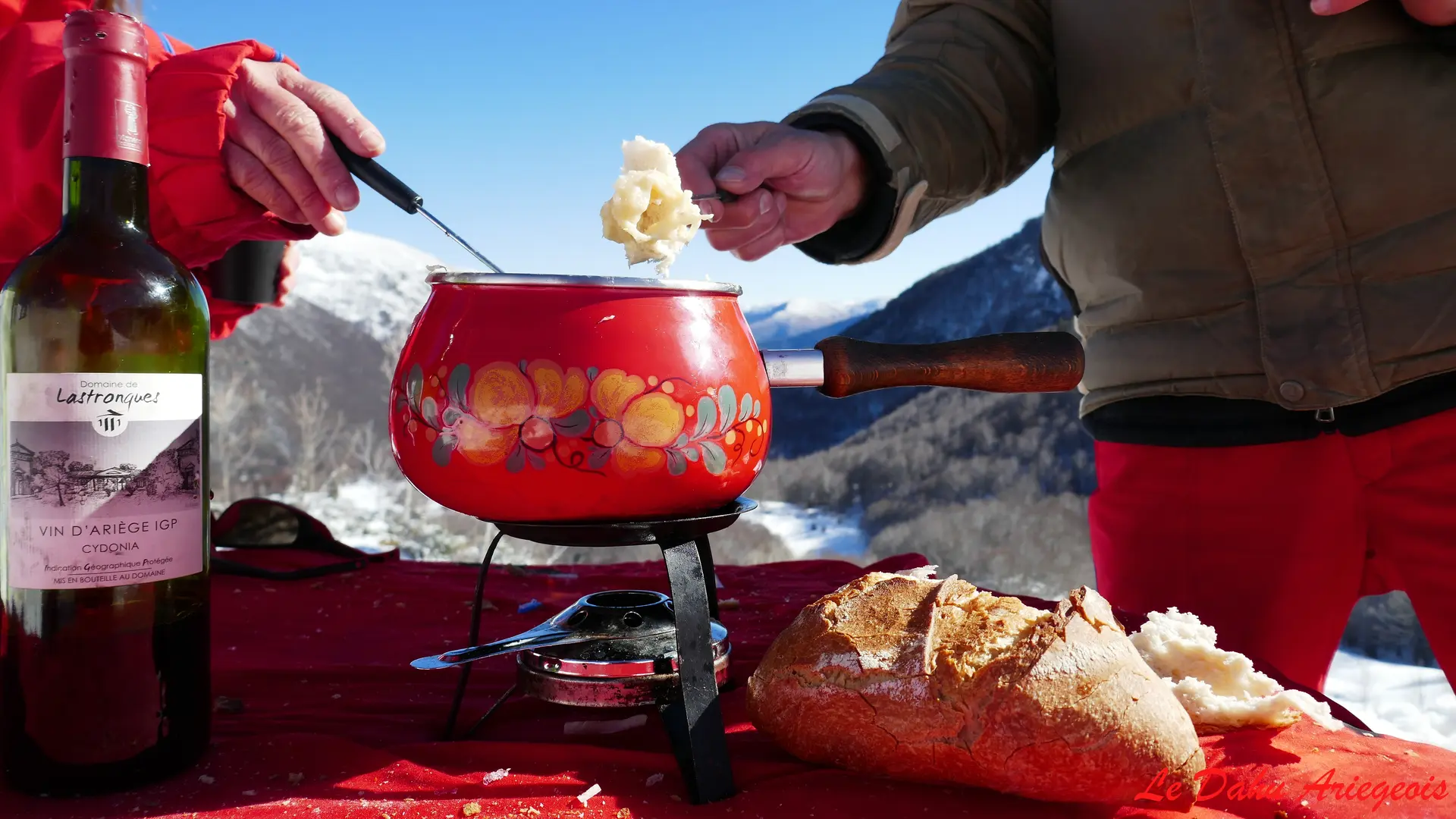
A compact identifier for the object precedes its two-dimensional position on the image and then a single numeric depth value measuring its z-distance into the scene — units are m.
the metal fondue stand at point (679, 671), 0.90
